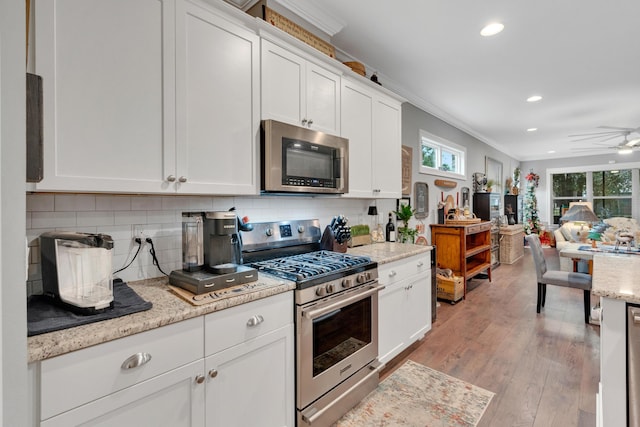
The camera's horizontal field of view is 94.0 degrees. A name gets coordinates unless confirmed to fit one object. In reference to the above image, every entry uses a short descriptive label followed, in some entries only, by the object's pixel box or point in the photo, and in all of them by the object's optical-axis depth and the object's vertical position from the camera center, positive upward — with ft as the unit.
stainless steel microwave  5.86 +1.12
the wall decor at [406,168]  12.41 +1.81
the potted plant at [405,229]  11.14 -0.67
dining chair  10.51 -2.48
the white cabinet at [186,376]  3.04 -2.02
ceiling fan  17.10 +4.91
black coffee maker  4.93 -0.62
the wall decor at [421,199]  13.44 +0.56
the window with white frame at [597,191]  25.62 +1.83
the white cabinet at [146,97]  3.74 +1.72
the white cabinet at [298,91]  5.99 +2.68
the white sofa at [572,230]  16.72 -1.26
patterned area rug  6.07 -4.24
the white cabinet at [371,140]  8.01 +2.10
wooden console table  13.58 -1.78
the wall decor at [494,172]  22.04 +3.04
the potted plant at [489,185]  20.59 +1.83
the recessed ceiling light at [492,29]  7.91 +4.93
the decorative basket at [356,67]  8.45 +4.13
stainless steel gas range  5.30 -2.10
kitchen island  4.49 -2.13
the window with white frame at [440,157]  14.40 +2.96
